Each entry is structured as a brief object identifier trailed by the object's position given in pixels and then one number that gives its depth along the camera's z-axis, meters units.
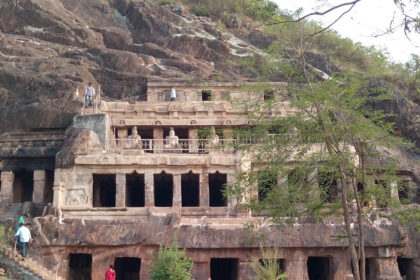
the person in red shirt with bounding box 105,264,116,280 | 17.83
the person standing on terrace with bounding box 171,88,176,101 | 31.73
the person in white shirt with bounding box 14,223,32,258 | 17.73
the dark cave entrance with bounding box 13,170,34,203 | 27.89
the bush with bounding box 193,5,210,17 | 50.56
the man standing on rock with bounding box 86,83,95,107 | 29.39
